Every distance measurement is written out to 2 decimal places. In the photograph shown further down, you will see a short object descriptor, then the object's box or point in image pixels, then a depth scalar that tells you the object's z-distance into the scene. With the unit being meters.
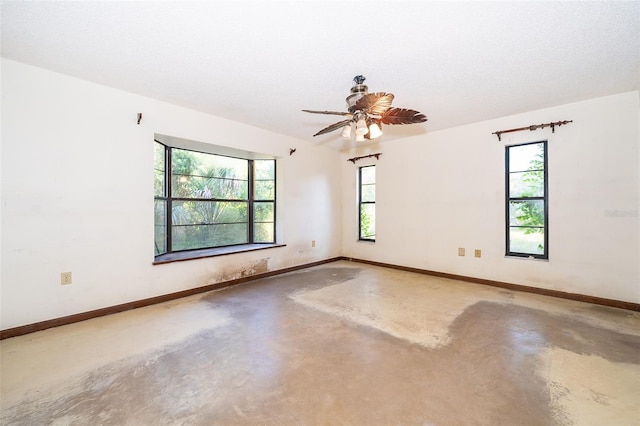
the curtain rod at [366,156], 5.39
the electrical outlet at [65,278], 2.72
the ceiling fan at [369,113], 2.26
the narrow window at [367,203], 5.66
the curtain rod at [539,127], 3.48
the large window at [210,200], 3.96
